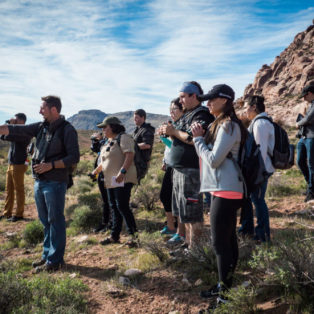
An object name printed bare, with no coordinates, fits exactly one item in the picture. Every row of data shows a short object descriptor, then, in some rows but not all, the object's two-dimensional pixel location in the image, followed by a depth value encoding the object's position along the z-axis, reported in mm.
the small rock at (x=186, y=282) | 3169
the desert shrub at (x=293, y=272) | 2350
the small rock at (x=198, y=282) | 3121
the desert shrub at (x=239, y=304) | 2359
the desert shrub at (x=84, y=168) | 15125
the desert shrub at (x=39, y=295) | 2588
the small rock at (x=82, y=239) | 5164
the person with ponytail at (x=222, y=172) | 2430
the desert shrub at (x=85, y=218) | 5941
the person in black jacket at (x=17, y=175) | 6722
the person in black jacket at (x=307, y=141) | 5279
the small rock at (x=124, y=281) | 3354
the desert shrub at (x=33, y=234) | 5441
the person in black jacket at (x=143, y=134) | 5156
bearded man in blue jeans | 3832
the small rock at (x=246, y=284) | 2818
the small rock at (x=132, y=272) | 3570
